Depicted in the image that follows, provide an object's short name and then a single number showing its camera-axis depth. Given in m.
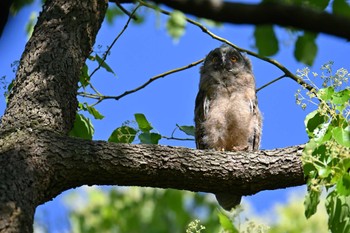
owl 13.73
